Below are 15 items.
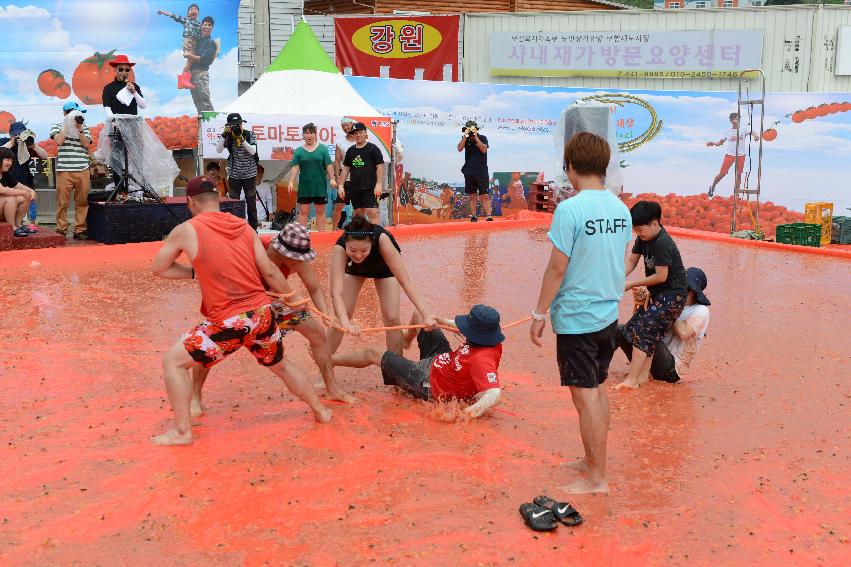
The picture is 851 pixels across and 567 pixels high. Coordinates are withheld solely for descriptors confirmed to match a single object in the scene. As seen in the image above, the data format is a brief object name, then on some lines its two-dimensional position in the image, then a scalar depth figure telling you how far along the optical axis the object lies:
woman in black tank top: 6.08
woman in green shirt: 14.01
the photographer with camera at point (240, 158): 14.09
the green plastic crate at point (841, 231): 17.12
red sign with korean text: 21.77
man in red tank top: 5.22
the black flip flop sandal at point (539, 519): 4.40
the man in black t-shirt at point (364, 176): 13.23
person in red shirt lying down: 5.66
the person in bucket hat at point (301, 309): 5.62
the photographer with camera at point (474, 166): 16.80
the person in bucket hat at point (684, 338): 6.80
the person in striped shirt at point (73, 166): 13.44
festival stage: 13.23
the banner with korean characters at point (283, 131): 15.41
